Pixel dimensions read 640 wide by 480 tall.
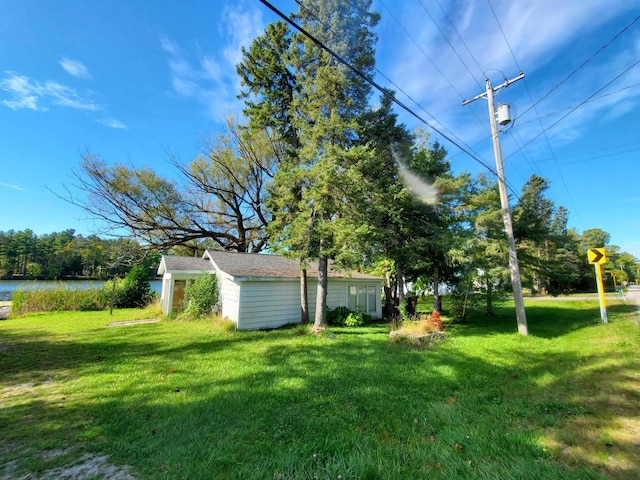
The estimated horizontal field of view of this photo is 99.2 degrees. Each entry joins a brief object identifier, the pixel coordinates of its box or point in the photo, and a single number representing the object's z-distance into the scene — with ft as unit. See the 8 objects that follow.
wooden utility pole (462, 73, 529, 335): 30.73
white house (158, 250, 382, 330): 34.99
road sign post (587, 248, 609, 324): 33.50
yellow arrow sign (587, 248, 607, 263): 33.81
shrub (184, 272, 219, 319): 39.32
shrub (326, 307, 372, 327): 37.86
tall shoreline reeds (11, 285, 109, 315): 45.99
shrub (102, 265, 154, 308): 55.31
